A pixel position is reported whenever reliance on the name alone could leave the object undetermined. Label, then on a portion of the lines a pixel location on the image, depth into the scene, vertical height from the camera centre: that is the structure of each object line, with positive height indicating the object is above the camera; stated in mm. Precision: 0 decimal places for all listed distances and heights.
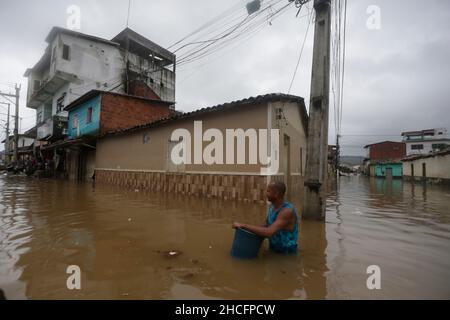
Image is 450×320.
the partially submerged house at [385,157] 38969 +3473
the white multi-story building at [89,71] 21875 +9799
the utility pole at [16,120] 27344 +5380
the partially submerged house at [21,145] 31669 +2915
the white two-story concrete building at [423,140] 45794 +6535
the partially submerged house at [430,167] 19489 +685
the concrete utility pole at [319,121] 5219 +1099
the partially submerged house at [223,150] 7816 +818
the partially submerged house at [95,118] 16531 +3753
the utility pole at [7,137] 33675 +4212
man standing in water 3021 -633
